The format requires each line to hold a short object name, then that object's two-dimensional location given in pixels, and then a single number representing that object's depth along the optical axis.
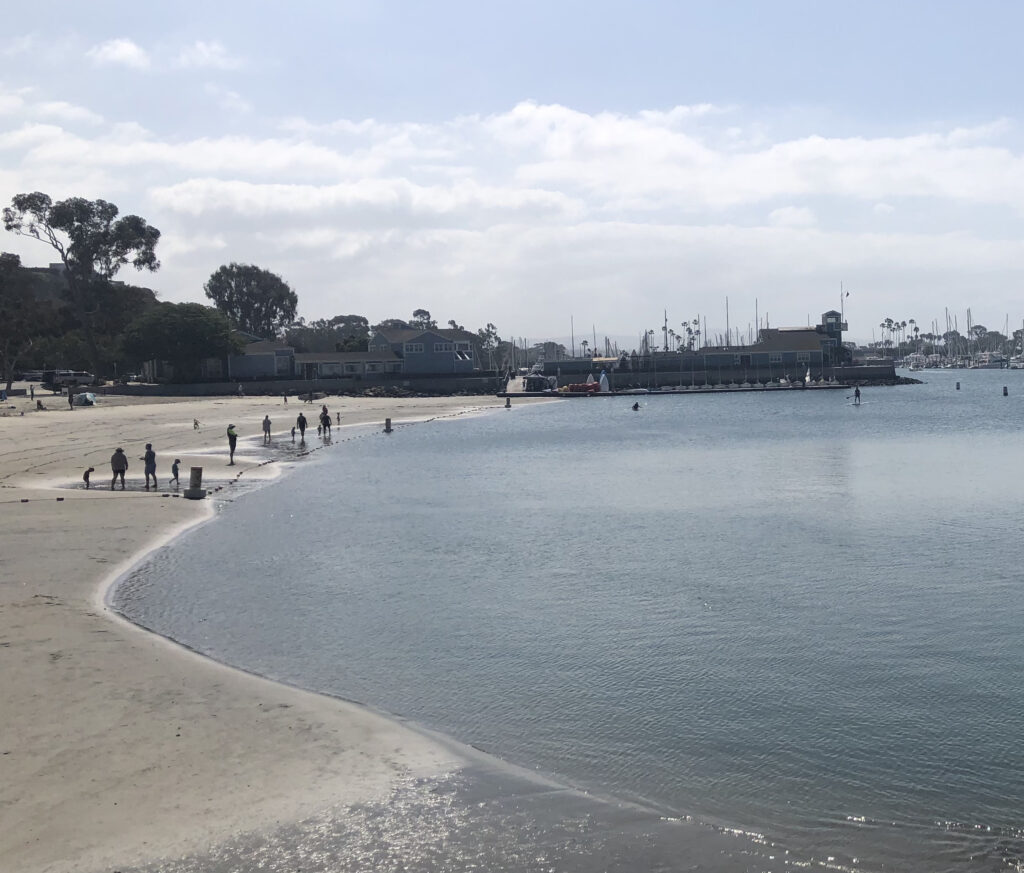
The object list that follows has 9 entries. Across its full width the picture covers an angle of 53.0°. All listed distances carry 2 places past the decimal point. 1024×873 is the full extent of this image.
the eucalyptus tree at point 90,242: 114.50
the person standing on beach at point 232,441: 45.47
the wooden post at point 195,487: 33.50
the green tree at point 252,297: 167.75
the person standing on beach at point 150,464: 35.47
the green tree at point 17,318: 89.50
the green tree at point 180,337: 111.00
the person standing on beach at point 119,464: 34.59
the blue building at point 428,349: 132.38
